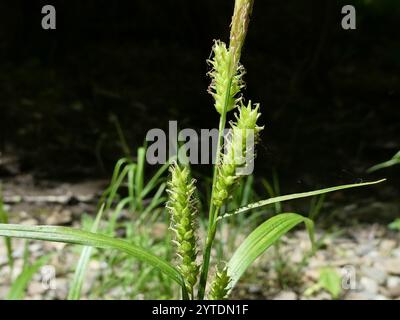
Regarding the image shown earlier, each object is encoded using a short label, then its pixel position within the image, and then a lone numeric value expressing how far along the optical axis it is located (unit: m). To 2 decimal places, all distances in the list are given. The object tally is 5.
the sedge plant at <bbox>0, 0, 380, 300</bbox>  0.21
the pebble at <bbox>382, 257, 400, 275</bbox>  0.57
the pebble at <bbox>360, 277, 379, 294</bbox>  0.53
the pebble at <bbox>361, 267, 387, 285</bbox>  0.55
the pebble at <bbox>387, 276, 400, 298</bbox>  0.53
